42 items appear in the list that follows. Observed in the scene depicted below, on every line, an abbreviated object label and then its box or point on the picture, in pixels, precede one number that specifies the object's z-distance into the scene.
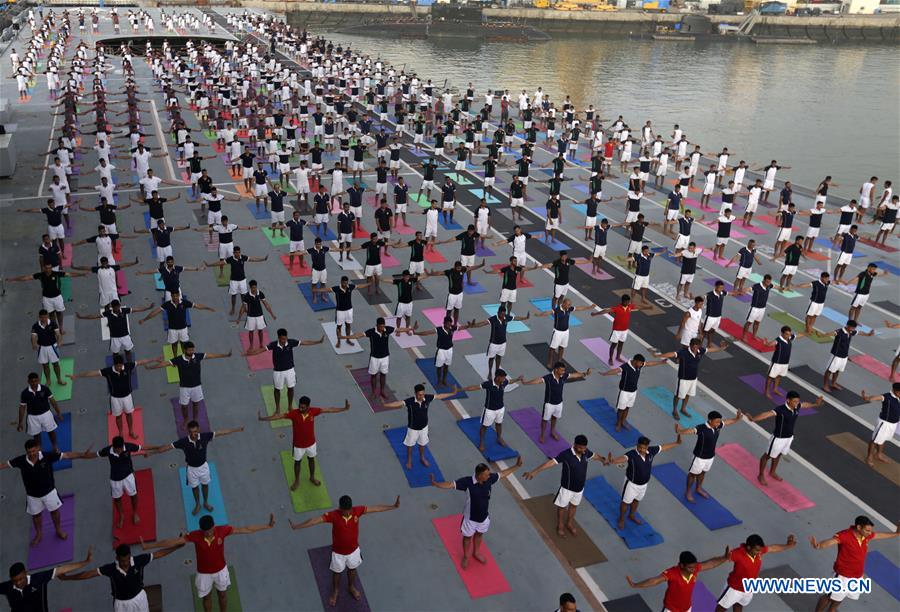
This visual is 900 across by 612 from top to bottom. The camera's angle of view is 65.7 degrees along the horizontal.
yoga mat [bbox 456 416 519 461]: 14.16
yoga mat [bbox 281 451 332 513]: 12.55
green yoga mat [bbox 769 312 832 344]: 19.62
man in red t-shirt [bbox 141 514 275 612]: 9.48
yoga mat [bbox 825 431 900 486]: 14.27
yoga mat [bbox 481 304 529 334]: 19.53
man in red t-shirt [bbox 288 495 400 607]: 9.93
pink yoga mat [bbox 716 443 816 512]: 13.33
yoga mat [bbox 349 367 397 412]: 15.66
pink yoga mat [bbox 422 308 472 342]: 19.03
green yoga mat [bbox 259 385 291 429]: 14.91
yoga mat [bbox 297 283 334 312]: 19.98
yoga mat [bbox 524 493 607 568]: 11.80
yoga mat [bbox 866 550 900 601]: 11.54
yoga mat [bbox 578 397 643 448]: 14.93
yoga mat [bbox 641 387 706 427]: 15.70
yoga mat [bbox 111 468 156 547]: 11.57
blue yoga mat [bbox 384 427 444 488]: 13.42
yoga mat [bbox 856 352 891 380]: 18.20
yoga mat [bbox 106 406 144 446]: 14.09
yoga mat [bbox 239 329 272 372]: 16.97
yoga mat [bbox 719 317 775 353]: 18.92
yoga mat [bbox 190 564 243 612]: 10.47
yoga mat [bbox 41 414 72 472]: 13.30
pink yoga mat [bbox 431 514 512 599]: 11.10
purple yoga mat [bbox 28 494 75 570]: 11.03
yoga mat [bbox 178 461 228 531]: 12.00
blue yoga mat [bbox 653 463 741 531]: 12.76
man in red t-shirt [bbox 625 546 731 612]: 9.28
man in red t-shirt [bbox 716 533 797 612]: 9.63
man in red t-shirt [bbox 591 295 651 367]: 16.84
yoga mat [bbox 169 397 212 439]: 14.41
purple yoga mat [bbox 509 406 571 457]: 14.46
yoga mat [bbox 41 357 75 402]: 15.46
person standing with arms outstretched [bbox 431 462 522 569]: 10.67
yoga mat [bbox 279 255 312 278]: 22.20
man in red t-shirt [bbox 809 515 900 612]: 9.99
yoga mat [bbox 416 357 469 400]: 16.41
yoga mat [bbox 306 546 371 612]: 10.63
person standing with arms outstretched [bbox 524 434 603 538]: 11.46
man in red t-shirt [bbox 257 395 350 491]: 12.19
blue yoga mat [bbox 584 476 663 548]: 12.20
